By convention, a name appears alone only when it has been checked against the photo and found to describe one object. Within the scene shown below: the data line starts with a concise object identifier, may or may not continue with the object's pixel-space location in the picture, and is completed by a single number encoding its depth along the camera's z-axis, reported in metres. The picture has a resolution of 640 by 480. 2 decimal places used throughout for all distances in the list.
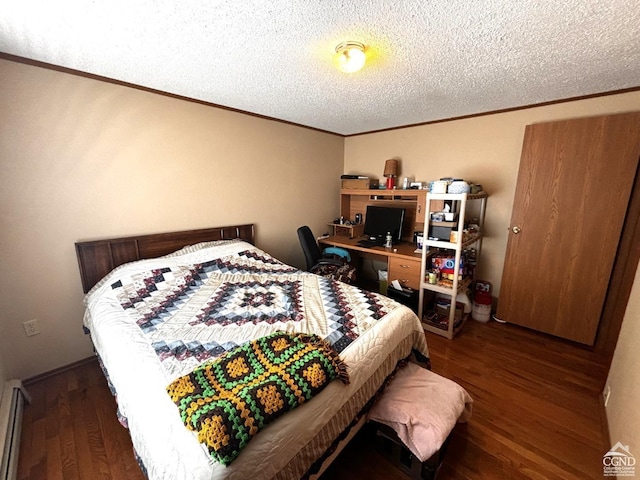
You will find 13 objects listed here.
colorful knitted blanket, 0.82
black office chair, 2.82
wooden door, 2.04
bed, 0.91
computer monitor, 3.18
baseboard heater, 1.27
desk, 2.66
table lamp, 3.27
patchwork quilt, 1.32
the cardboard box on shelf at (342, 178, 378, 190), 3.49
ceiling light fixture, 1.44
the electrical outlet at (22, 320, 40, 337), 1.82
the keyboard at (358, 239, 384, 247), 3.12
